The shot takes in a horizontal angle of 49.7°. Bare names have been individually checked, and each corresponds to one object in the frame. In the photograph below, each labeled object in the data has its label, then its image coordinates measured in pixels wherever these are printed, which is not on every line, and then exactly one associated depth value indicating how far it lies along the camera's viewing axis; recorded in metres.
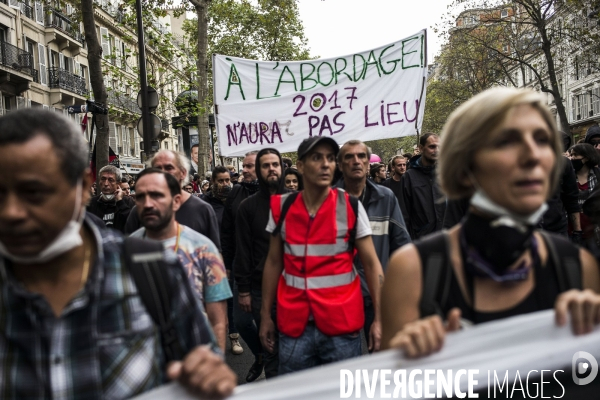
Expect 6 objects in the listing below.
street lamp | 12.98
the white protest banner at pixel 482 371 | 1.84
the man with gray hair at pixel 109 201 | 7.29
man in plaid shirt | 1.67
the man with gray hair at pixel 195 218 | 4.89
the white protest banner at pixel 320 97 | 7.44
